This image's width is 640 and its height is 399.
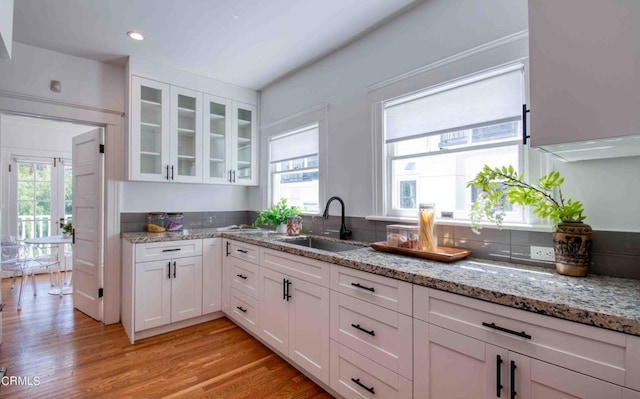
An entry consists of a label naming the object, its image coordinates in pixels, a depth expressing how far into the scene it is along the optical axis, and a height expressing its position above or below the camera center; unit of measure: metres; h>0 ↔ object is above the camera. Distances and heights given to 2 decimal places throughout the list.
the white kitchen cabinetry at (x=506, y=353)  0.93 -0.55
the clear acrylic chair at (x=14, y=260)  3.62 -0.74
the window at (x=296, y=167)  3.14 +0.38
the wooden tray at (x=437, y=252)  1.66 -0.30
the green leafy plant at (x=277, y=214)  3.02 -0.14
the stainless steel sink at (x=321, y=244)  2.49 -0.38
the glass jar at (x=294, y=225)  2.90 -0.23
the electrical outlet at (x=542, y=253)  1.55 -0.27
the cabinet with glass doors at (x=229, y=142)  3.46 +0.71
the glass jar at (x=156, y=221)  3.16 -0.22
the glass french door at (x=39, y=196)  4.79 +0.07
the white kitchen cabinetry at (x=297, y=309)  1.90 -0.77
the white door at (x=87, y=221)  3.09 -0.23
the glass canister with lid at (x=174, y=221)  3.29 -0.23
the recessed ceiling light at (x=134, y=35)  2.52 +1.41
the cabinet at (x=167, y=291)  2.67 -0.85
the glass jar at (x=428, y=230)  1.86 -0.18
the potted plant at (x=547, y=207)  1.36 -0.03
